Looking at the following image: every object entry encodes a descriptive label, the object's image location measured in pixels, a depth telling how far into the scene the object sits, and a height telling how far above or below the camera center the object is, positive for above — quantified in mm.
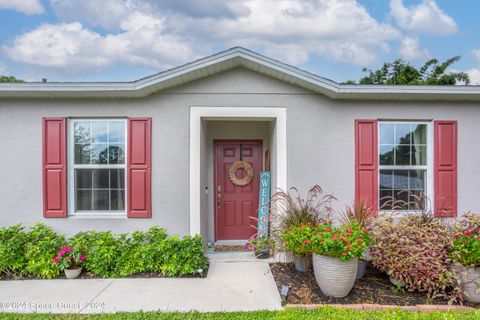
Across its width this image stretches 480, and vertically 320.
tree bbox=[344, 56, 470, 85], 13523 +5151
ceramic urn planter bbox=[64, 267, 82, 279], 3719 -1655
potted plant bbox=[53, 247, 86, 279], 3720 -1483
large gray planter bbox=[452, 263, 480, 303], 3023 -1458
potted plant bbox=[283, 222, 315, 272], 3385 -1159
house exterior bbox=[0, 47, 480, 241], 4211 +206
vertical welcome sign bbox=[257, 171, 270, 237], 4525 -819
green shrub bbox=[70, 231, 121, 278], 3771 -1350
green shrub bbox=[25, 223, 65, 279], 3691 -1389
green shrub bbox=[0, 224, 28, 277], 3676 -1359
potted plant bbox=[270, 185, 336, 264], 3938 -849
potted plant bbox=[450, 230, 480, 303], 2998 -1272
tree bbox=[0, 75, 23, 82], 12002 +3929
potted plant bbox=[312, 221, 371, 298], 3006 -1166
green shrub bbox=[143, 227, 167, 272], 3803 -1455
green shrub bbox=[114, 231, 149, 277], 3793 -1476
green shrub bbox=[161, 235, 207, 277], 3748 -1447
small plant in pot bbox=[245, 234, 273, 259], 4250 -1503
